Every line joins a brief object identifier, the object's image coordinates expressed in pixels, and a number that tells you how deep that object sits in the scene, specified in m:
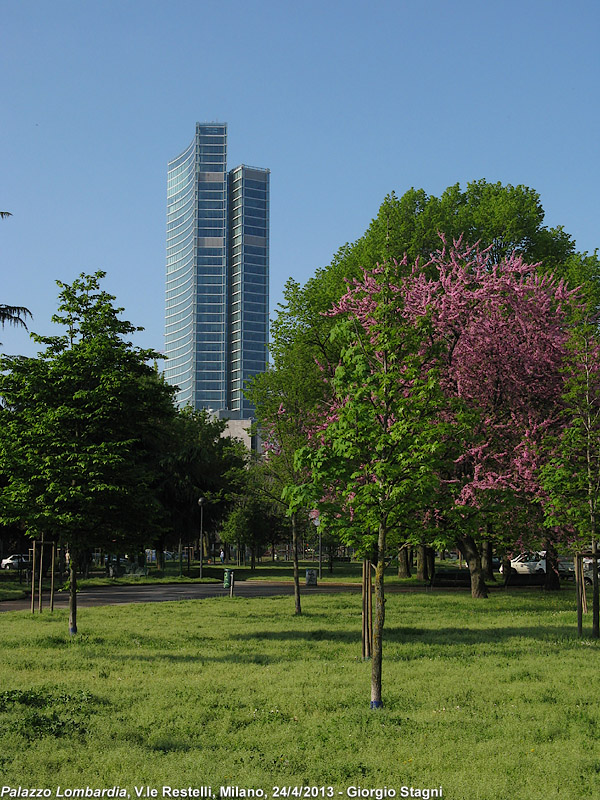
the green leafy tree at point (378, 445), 12.05
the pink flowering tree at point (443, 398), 12.22
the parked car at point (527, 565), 51.25
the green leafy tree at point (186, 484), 56.78
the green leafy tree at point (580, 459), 19.88
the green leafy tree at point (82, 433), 19.84
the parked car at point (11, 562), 62.67
